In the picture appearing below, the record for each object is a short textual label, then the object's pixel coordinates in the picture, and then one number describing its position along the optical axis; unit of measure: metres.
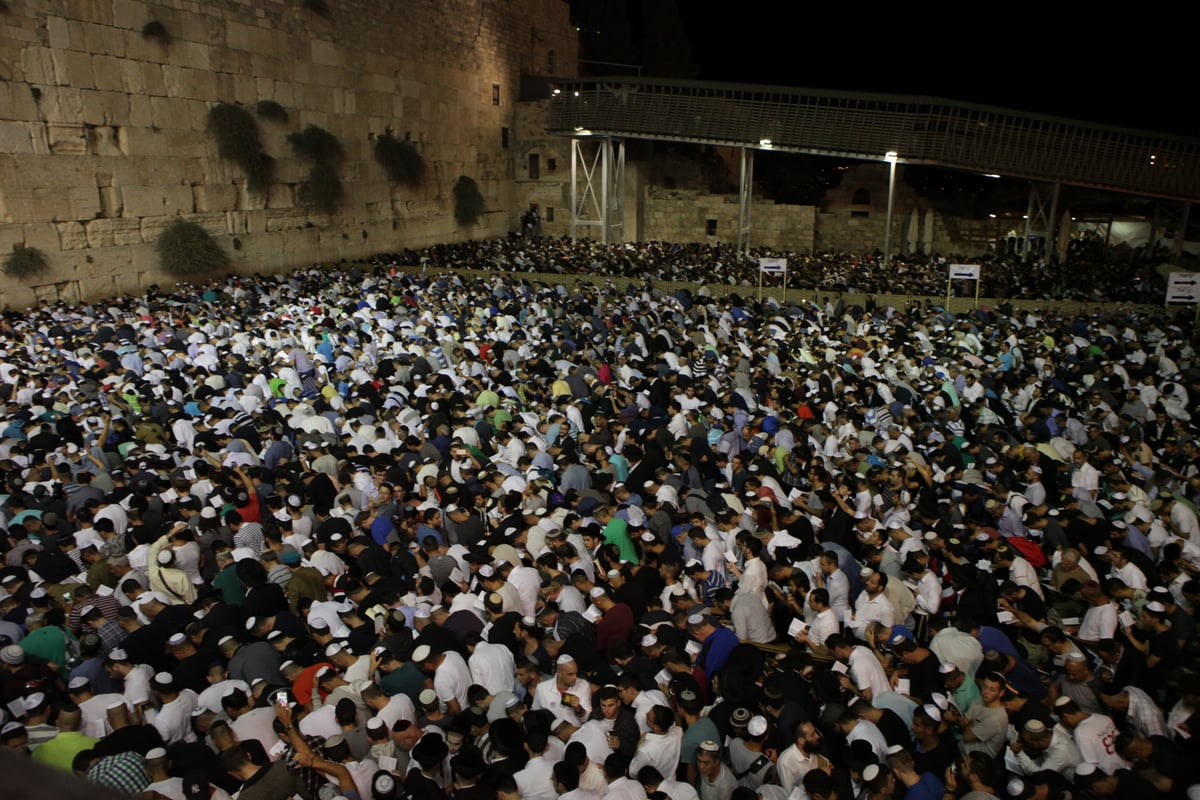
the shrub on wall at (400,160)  25.09
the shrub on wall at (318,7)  21.95
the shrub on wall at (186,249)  18.41
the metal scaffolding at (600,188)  26.62
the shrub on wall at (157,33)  17.50
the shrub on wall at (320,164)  22.03
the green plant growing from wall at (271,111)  20.59
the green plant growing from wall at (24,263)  15.27
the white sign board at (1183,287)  12.83
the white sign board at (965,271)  14.59
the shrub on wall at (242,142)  19.47
